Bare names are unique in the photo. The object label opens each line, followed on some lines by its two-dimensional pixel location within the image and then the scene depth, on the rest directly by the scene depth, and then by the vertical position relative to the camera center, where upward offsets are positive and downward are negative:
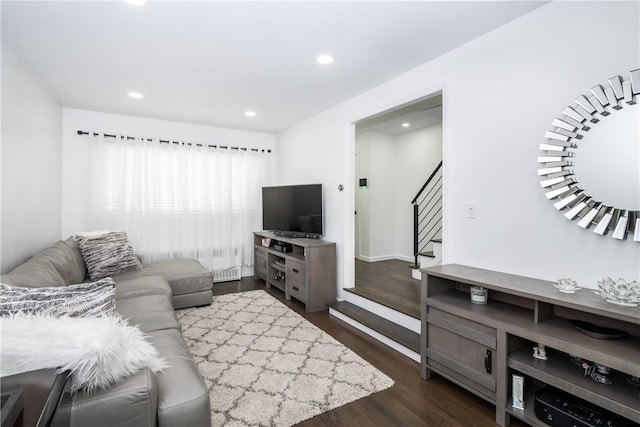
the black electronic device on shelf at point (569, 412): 1.44 -0.99
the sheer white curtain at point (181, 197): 4.11 +0.22
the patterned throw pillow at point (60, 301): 1.25 -0.39
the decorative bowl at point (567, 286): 1.63 -0.40
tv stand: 3.52 -0.72
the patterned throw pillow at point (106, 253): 3.21 -0.46
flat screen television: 3.93 +0.03
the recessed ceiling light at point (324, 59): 2.53 +1.30
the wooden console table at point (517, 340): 1.39 -0.68
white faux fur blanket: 0.85 -0.42
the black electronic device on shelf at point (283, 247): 4.20 -0.49
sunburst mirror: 1.57 +0.30
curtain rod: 3.97 +1.04
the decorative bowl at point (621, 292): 1.41 -0.38
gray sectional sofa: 1.00 -0.72
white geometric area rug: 1.85 -1.19
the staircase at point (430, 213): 5.20 -0.02
